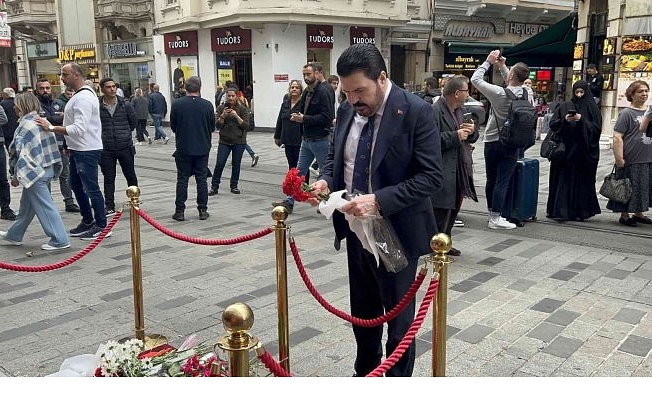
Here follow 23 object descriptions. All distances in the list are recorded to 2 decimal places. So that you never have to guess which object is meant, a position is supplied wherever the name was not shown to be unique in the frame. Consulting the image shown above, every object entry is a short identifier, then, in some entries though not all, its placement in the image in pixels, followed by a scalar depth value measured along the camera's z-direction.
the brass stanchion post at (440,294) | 2.58
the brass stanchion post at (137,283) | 4.07
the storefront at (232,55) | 22.52
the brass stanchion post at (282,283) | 3.26
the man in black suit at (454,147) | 5.18
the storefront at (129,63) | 27.20
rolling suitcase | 7.27
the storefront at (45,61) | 32.03
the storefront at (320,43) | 22.31
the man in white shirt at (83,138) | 6.46
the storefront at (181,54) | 24.56
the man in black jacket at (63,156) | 8.64
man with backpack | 6.59
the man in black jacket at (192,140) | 7.77
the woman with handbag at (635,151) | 6.91
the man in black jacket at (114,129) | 7.55
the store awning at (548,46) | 16.36
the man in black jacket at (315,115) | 8.01
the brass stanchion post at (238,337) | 1.89
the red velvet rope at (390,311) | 2.83
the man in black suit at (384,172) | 2.76
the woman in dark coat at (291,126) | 8.81
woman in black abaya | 7.27
